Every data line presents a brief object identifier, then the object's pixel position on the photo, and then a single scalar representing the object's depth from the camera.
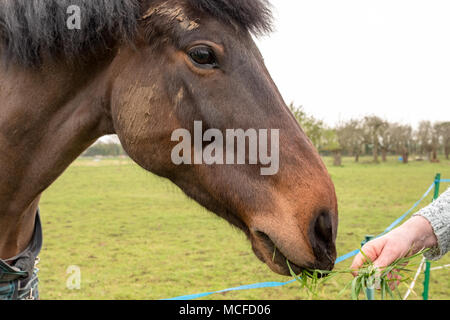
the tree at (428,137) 35.14
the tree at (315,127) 33.47
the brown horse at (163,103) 1.66
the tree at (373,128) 46.09
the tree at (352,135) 45.03
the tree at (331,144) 49.03
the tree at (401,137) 41.94
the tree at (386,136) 45.06
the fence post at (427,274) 5.02
